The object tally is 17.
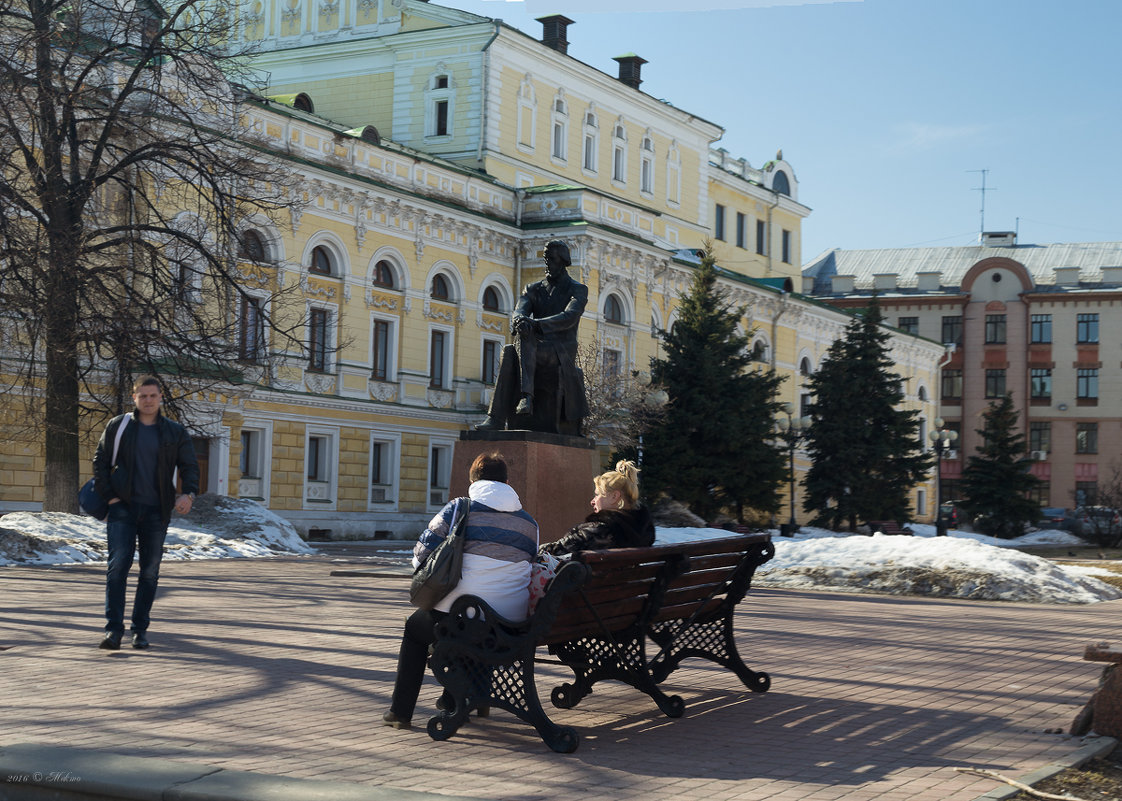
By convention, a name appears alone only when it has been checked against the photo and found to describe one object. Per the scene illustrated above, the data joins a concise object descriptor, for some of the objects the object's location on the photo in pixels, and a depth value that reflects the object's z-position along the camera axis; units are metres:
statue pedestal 13.47
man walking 9.38
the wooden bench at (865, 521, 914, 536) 46.87
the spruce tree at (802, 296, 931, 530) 48.88
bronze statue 13.79
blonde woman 7.50
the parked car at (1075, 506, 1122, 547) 44.91
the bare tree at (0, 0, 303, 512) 20.59
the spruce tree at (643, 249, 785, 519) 39.78
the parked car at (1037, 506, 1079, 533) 55.66
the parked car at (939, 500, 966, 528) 53.39
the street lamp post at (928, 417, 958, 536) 45.75
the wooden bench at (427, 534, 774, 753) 6.41
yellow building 35.91
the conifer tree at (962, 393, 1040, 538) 54.22
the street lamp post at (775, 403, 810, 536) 43.92
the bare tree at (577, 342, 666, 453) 38.84
